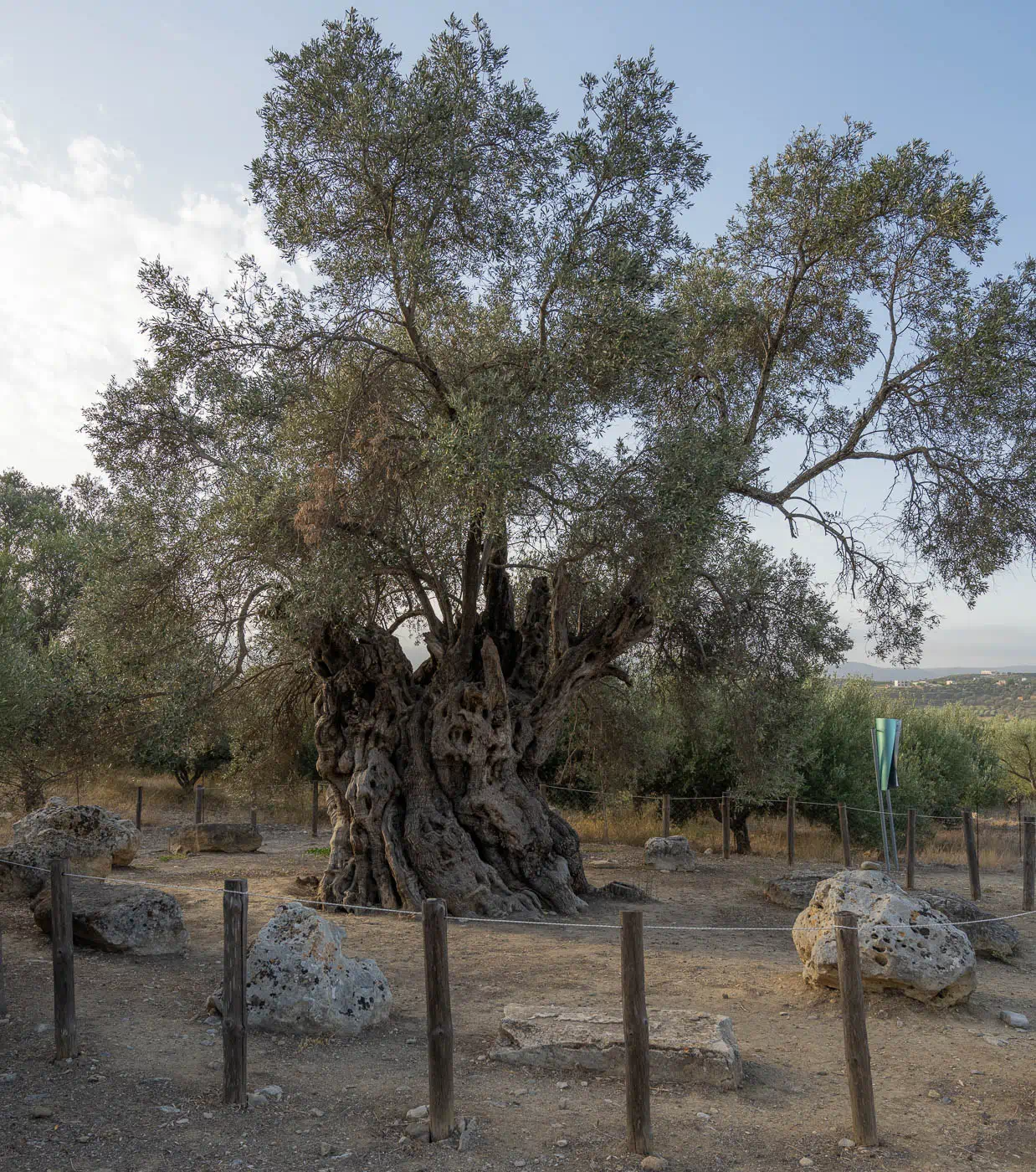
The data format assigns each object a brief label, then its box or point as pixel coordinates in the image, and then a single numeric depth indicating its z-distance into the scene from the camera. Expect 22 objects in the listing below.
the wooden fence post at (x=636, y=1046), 5.20
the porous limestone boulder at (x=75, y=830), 13.26
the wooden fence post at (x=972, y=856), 14.35
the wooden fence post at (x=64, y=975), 6.32
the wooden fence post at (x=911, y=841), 15.13
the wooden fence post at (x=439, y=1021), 5.34
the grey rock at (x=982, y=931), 10.15
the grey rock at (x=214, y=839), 18.36
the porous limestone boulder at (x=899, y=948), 7.89
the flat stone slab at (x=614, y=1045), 6.25
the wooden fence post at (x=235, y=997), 5.74
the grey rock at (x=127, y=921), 9.17
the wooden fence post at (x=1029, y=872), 13.63
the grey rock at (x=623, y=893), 13.72
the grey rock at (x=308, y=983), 7.11
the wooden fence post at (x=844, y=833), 17.34
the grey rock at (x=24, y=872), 11.23
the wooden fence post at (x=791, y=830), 18.91
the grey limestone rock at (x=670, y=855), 17.33
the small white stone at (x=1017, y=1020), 7.84
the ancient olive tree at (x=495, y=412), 10.60
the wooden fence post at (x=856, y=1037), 5.41
